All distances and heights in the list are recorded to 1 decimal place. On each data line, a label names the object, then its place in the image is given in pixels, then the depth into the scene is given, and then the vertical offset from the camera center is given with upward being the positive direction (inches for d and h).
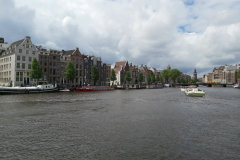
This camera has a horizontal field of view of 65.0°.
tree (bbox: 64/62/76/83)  3661.4 +235.9
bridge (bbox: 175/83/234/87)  7373.0 -110.5
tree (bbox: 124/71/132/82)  5728.8 +173.2
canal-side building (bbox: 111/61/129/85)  6176.2 +393.9
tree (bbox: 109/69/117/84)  5162.4 +190.0
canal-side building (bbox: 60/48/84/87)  4110.5 +466.7
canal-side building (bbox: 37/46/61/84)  3715.6 +399.4
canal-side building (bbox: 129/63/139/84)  6863.2 +375.6
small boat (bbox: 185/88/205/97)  2442.9 -148.7
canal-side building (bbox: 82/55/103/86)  4799.5 +425.2
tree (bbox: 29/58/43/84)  3107.8 +231.8
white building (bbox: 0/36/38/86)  3297.2 +390.5
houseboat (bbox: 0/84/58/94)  2468.0 -72.5
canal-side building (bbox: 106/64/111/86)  5717.5 +306.7
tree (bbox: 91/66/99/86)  4360.2 +212.9
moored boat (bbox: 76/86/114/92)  3601.4 -106.9
